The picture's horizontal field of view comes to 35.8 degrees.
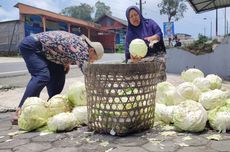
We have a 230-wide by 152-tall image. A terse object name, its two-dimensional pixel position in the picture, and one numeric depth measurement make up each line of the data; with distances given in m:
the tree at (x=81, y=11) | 77.78
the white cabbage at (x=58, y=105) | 3.89
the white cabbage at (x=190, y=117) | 3.29
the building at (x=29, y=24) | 31.70
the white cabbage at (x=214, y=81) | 4.08
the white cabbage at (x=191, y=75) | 4.38
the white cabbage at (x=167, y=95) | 3.81
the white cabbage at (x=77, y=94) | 3.95
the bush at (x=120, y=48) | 44.31
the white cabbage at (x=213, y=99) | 3.57
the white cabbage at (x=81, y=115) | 3.83
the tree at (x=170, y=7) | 50.56
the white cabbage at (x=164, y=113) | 3.67
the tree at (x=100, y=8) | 84.66
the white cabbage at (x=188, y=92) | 3.79
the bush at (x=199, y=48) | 10.73
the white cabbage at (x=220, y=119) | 3.30
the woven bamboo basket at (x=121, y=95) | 3.26
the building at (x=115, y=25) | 50.67
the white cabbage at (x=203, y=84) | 4.02
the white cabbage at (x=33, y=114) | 3.65
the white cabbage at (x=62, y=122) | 3.60
